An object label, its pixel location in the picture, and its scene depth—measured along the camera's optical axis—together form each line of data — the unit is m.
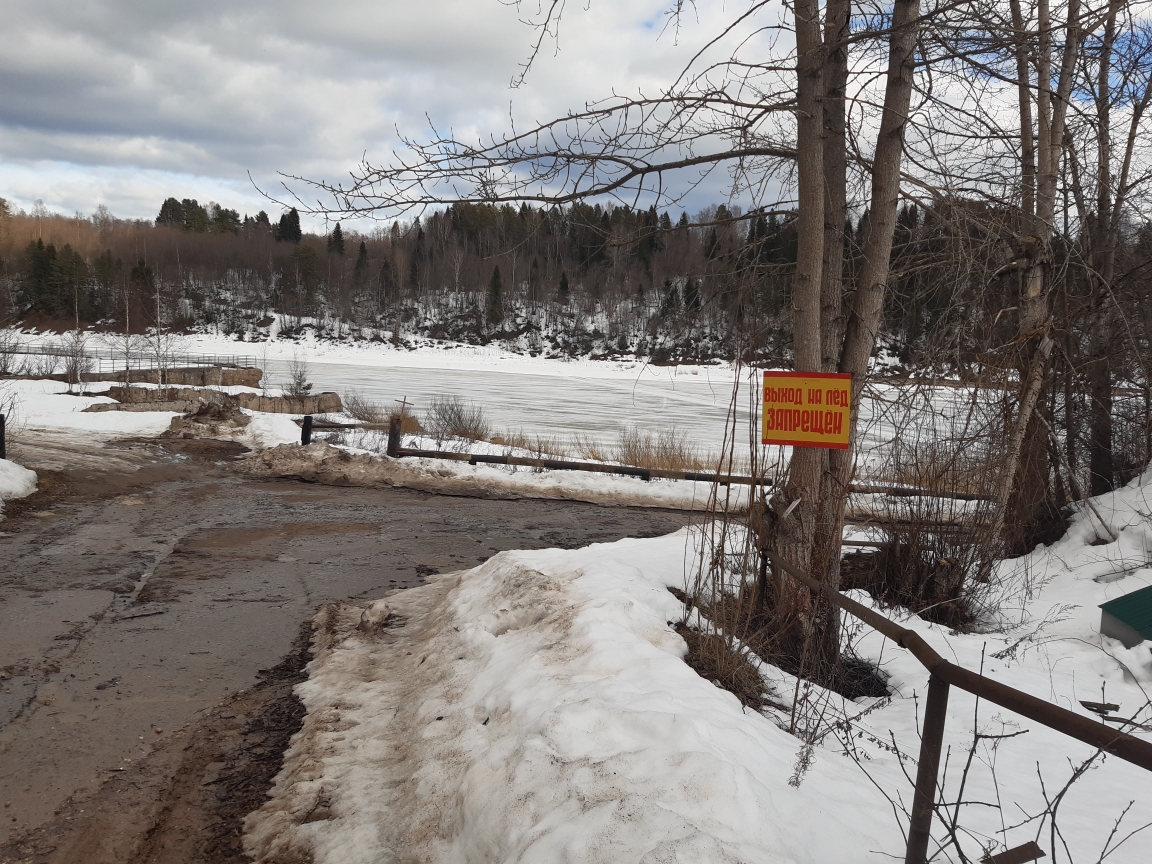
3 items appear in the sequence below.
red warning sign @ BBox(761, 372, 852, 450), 4.33
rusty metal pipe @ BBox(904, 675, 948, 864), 2.34
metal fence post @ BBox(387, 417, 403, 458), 14.55
